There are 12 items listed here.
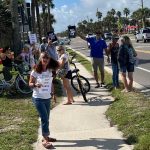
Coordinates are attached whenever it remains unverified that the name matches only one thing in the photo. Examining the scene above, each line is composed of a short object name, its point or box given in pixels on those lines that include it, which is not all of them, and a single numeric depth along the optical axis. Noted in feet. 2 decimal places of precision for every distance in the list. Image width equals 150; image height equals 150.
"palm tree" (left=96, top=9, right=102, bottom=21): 334.50
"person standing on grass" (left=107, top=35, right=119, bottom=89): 29.05
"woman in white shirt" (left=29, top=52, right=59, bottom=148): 16.20
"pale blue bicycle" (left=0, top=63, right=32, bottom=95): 30.64
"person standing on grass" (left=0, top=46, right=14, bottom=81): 31.64
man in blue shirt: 31.33
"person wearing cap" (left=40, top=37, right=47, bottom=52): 32.90
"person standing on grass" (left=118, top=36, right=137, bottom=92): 26.57
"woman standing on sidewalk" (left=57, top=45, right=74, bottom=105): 24.95
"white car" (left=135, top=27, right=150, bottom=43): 105.84
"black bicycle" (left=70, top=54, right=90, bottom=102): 26.62
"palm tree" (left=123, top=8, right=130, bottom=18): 333.35
